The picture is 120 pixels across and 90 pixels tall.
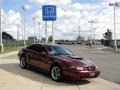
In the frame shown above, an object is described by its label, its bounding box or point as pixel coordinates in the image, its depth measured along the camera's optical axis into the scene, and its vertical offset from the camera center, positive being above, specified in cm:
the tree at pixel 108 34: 5200 +297
